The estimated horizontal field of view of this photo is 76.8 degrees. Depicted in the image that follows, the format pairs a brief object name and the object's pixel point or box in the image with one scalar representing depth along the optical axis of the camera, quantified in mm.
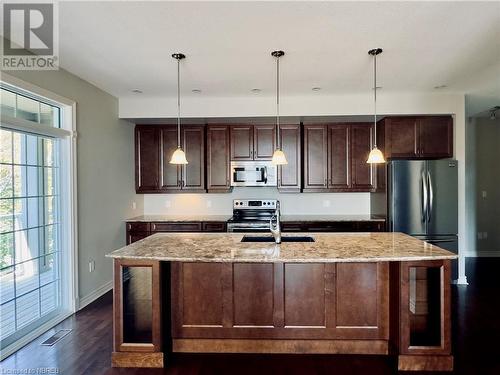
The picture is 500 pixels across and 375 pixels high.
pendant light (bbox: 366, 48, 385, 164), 2860
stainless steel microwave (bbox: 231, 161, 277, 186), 4703
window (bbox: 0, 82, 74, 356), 2682
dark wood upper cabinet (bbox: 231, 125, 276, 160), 4719
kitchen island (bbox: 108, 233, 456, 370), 2359
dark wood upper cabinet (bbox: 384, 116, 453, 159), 4301
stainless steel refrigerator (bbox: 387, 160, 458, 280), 4066
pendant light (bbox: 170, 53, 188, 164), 2912
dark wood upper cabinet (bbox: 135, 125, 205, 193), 4781
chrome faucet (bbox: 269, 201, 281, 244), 2760
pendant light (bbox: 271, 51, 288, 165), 2875
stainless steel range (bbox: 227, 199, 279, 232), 4829
